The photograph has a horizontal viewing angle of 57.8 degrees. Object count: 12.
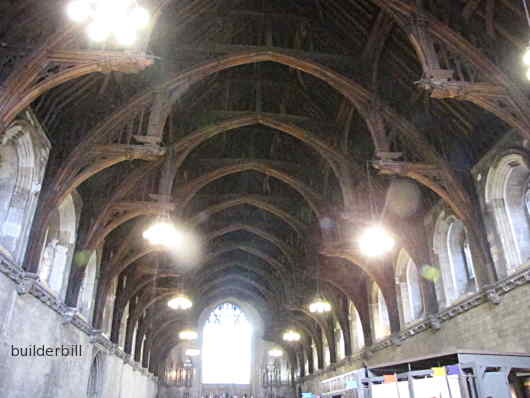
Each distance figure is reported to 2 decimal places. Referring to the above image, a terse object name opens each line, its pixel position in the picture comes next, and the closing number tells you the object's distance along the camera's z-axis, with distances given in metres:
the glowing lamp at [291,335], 31.02
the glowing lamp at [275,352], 39.06
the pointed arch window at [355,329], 25.78
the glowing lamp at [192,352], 38.34
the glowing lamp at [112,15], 7.04
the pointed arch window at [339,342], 28.55
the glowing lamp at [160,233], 13.58
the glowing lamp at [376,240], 13.62
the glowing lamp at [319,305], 21.95
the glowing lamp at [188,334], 31.69
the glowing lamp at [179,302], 22.66
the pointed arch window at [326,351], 31.48
